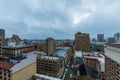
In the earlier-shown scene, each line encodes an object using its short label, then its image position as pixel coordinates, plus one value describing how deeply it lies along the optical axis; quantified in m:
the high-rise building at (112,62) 13.21
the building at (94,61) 33.44
